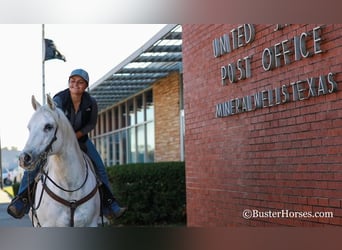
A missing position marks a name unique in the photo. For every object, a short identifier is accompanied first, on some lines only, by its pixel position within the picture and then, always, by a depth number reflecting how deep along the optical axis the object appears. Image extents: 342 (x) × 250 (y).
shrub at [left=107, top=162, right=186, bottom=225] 11.63
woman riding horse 6.81
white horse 6.04
